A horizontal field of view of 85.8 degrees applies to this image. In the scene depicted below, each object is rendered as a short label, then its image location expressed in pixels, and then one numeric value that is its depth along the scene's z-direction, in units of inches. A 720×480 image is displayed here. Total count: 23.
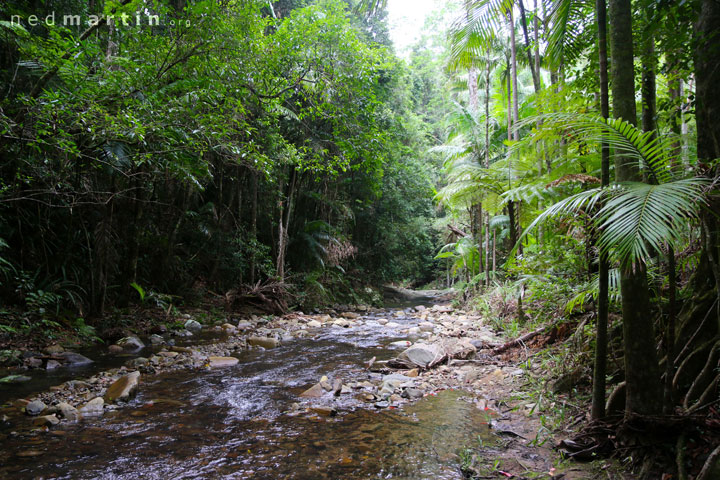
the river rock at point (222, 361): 239.4
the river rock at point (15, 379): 180.9
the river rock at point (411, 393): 173.6
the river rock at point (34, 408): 146.9
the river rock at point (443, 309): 511.5
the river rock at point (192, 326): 338.9
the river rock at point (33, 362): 210.2
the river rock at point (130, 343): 267.3
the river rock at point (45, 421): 138.4
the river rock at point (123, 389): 168.6
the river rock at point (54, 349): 228.4
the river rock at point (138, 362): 222.5
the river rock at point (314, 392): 180.2
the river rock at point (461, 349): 227.9
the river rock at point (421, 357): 223.9
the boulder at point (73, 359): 220.8
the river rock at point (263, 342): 303.3
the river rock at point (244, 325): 366.4
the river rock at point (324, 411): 154.6
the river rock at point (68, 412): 146.4
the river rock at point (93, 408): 151.8
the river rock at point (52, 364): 211.0
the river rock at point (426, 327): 369.7
